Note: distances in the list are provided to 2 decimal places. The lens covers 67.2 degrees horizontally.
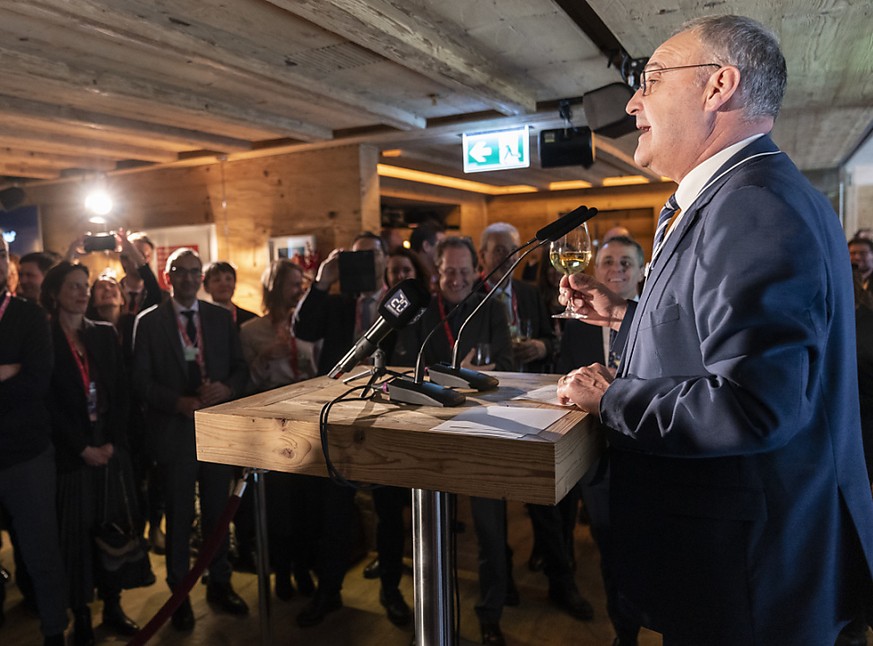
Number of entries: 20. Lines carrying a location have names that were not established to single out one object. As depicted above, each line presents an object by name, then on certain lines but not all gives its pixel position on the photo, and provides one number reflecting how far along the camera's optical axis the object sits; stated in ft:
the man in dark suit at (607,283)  9.35
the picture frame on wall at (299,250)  16.90
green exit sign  14.99
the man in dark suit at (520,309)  10.15
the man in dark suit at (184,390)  9.73
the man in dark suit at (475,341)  8.66
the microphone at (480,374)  4.16
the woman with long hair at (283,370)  10.13
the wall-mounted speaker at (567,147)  14.67
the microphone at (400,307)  4.04
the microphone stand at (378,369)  4.23
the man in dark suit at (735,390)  3.04
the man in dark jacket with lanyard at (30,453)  8.20
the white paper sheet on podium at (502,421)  3.15
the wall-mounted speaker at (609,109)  11.88
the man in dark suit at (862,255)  14.37
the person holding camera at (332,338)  9.50
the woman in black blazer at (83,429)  8.96
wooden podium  3.00
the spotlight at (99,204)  20.52
